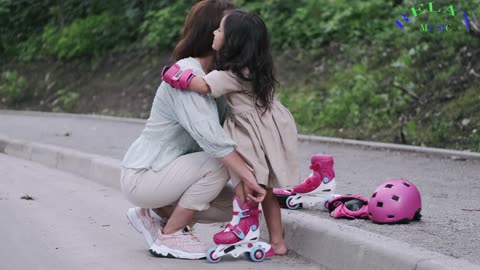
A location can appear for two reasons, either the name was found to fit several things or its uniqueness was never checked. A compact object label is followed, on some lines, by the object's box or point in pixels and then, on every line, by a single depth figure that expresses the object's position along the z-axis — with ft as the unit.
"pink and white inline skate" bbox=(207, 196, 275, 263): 25.82
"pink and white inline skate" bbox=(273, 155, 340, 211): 31.28
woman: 25.53
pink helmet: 28.76
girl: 25.68
